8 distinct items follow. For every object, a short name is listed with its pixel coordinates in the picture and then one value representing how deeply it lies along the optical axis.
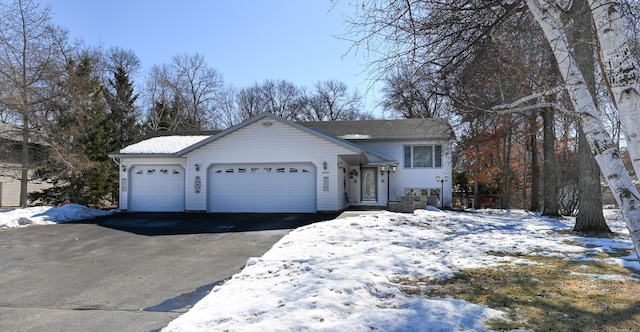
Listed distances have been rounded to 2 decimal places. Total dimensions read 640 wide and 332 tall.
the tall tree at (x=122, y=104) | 31.97
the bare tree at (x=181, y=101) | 37.72
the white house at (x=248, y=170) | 16.42
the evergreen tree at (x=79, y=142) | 20.44
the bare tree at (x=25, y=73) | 18.47
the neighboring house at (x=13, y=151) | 20.17
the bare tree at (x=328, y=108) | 44.25
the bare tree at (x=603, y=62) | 3.57
